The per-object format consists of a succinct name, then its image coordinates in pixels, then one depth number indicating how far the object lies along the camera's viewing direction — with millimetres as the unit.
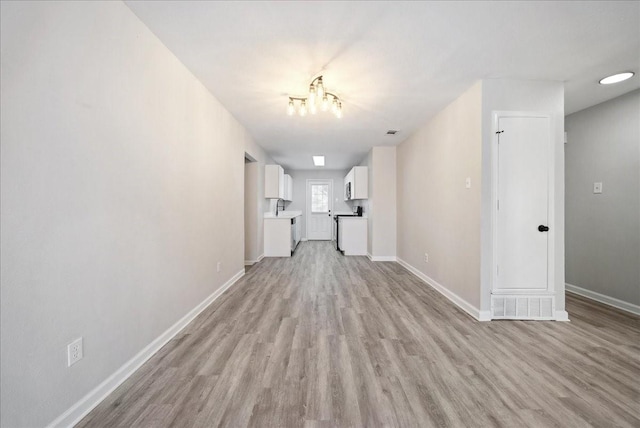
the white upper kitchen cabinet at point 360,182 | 6285
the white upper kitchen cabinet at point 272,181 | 6012
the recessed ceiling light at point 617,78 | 2489
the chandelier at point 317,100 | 2578
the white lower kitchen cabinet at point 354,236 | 6238
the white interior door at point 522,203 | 2633
